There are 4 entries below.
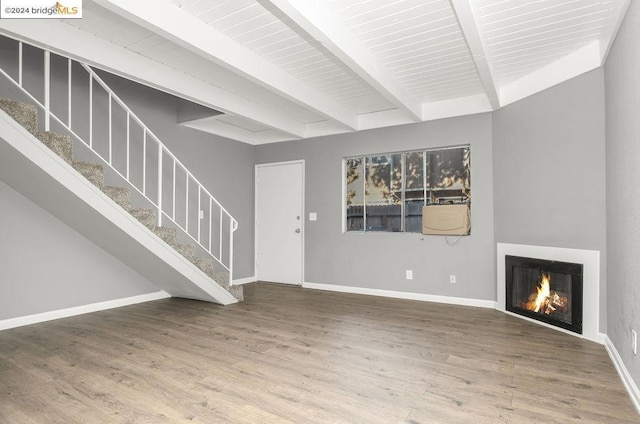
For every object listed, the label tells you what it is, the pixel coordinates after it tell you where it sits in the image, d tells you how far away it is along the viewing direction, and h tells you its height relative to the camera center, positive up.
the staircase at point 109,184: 3.11 +0.30
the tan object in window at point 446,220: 4.80 -0.08
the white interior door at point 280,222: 6.28 -0.13
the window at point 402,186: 5.06 +0.41
